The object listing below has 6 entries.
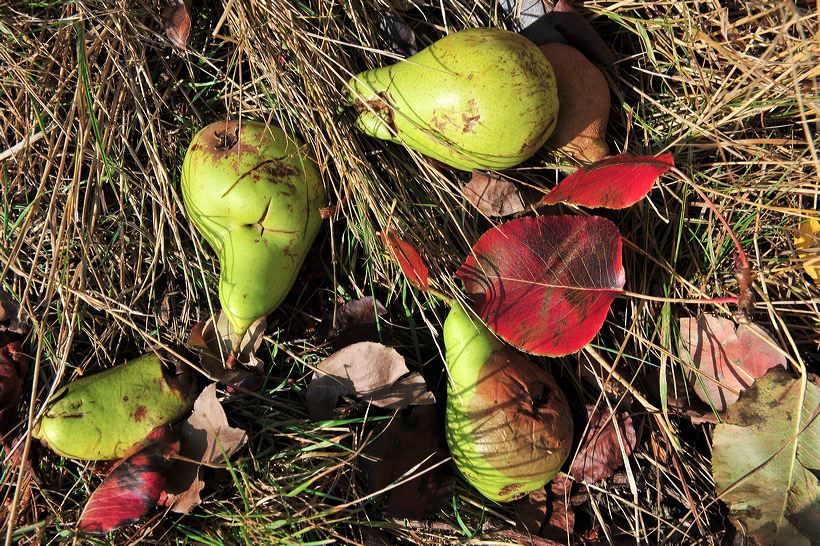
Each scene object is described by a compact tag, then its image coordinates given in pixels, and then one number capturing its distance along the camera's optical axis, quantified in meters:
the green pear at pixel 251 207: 0.50
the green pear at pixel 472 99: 0.48
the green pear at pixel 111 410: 0.51
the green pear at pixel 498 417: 0.50
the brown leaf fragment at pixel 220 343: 0.53
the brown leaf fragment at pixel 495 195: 0.53
